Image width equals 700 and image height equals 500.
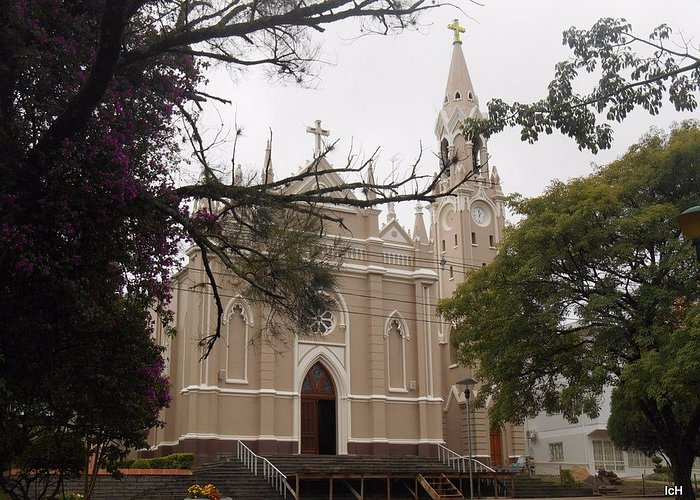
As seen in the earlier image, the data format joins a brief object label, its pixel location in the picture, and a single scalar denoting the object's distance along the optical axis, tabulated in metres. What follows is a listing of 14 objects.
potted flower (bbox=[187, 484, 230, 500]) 18.25
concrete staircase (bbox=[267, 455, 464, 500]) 24.36
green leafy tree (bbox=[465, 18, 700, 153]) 10.16
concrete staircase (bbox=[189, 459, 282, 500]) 23.42
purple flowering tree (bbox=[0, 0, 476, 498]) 8.41
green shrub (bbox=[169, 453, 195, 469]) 25.86
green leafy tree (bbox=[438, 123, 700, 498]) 18.69
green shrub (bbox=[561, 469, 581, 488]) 30.08
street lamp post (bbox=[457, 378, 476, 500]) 21.64
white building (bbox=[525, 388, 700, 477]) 43.97
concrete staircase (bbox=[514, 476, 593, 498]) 28.00
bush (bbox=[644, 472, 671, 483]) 38.50
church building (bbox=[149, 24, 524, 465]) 28.28
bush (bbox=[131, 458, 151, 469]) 27.27
